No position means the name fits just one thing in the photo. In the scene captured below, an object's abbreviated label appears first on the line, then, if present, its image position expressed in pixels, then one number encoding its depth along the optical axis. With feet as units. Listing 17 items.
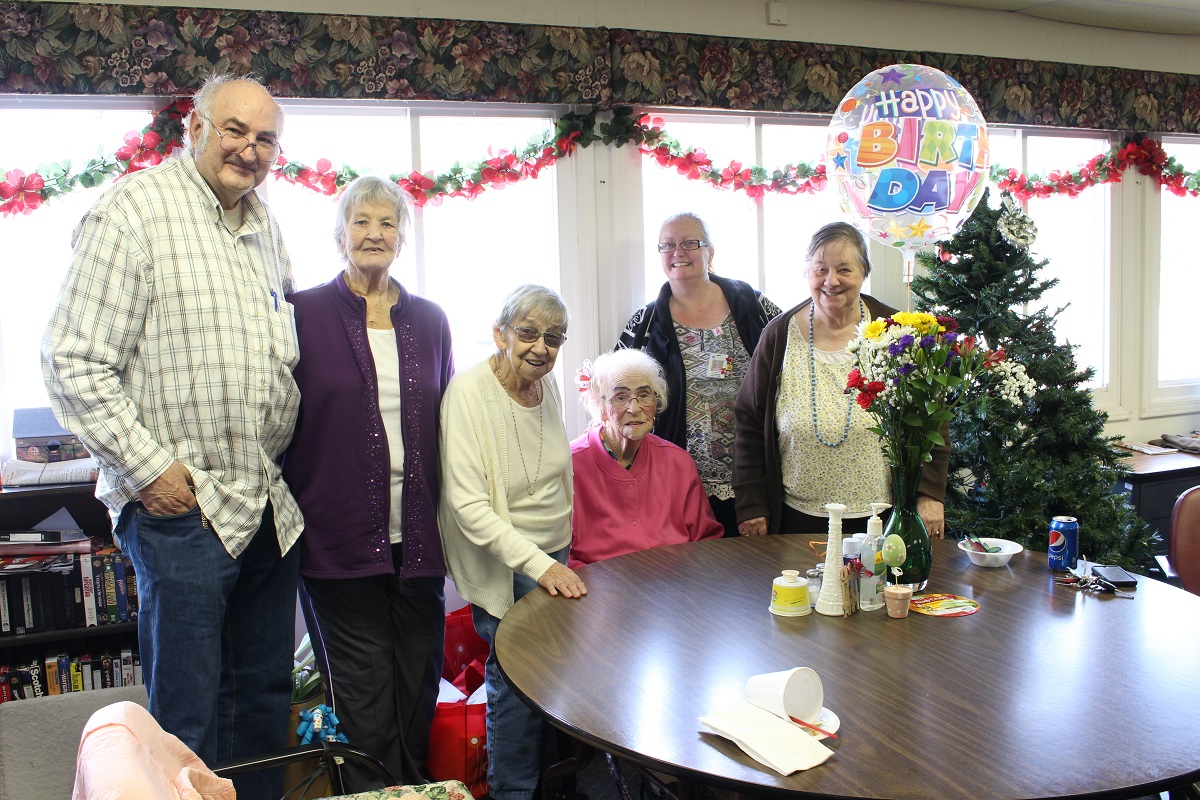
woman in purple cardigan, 7.25
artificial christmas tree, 11.35
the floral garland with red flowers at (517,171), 9.84
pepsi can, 6.93
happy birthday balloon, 10.02
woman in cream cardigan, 7.36
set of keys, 6.60
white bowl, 7.20
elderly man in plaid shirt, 6.14
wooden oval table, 4.29
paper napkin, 4.38
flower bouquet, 6.12
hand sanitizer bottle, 6.41
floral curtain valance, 9.54
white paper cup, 4.72
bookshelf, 9.38
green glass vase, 6.54
